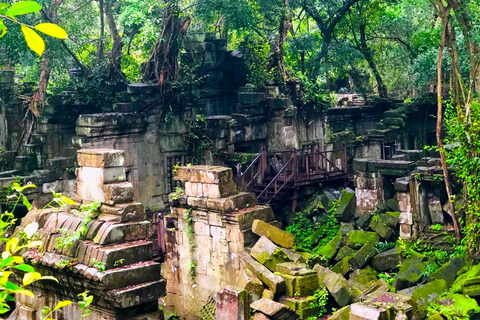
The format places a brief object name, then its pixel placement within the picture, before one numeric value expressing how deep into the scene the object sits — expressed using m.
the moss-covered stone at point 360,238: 14.66
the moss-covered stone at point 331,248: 14.93
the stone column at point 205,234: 12.73
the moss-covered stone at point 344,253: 14.51
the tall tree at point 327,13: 28.36
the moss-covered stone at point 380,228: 14.63
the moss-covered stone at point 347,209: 16.31
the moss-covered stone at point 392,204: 15.20
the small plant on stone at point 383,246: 14.21
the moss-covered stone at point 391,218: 14.74
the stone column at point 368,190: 15.81
